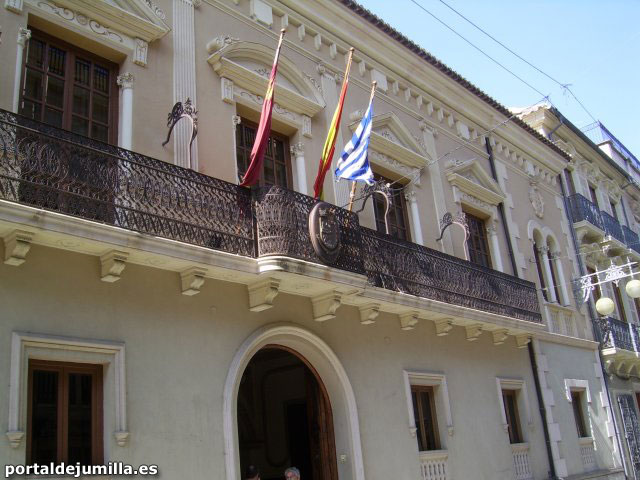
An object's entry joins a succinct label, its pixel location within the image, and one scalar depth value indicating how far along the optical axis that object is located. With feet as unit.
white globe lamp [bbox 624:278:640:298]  44.60
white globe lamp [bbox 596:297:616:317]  48.24
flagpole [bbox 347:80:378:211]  31.94
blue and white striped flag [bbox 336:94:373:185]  31.91
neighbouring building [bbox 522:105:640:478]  57.11
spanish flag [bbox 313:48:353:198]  31.32
